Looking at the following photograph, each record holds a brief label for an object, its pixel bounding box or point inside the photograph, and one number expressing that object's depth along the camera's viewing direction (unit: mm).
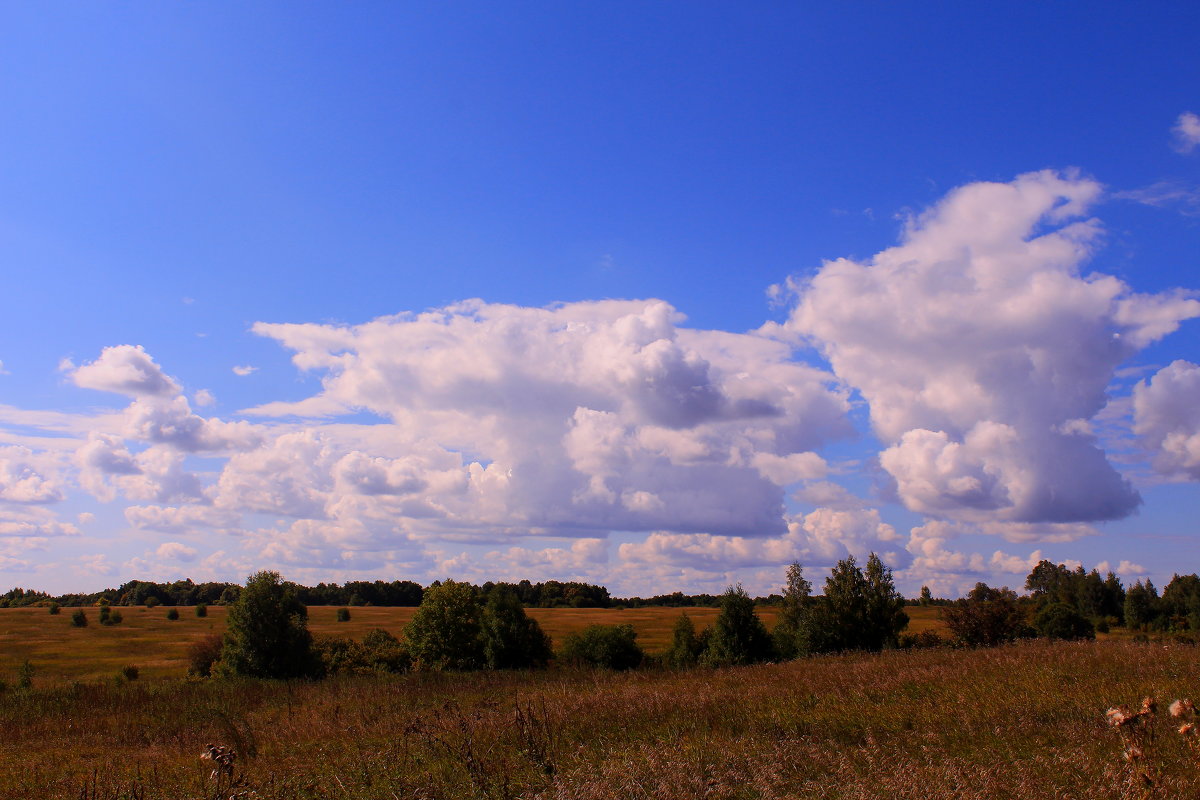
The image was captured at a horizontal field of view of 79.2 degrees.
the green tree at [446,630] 42031
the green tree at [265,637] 37188
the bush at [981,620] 41406
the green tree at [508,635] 41906
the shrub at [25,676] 29286
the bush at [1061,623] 55447
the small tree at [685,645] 47812
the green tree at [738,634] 41375
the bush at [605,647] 42875
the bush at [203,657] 49000
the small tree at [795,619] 39250
